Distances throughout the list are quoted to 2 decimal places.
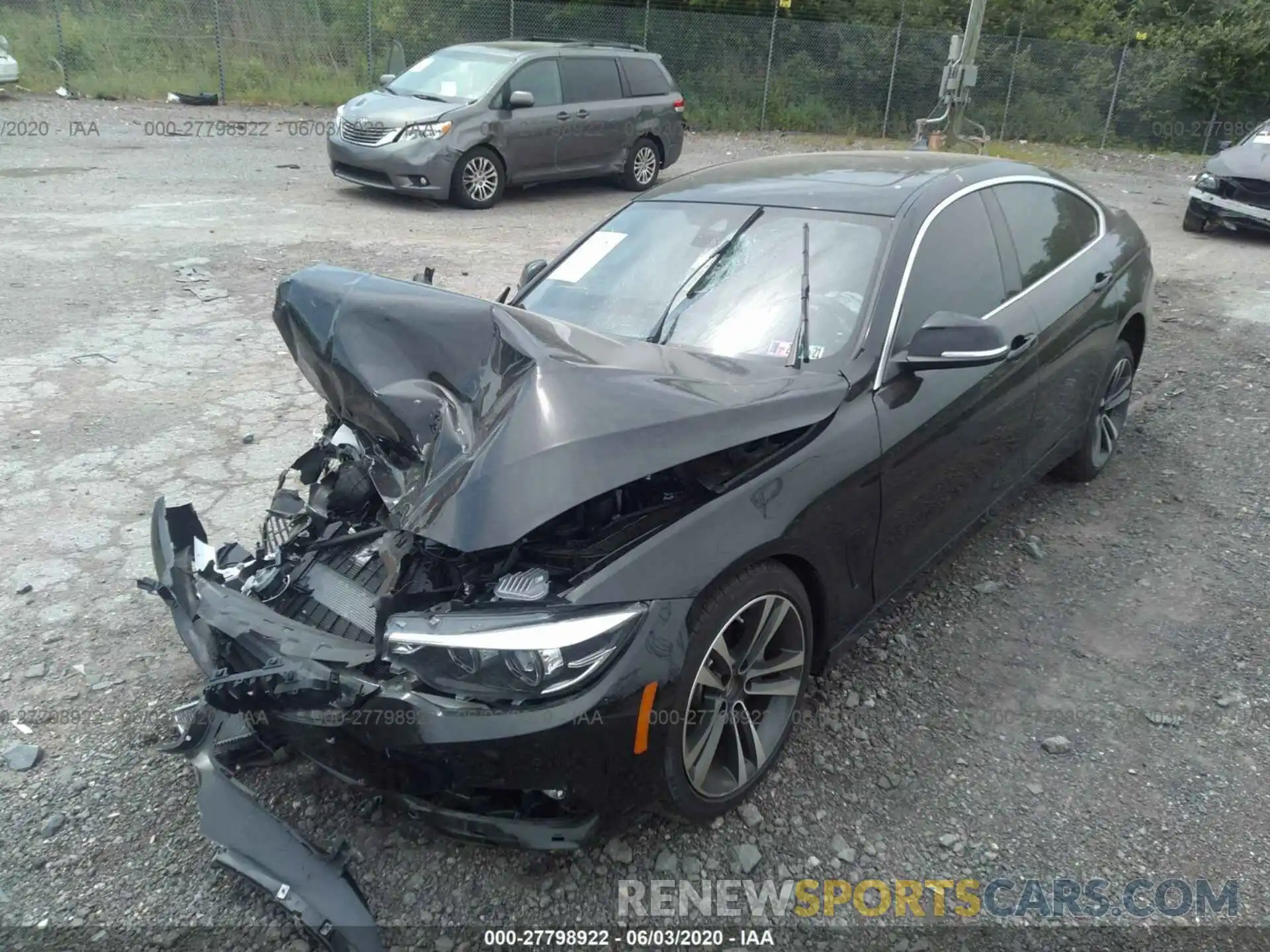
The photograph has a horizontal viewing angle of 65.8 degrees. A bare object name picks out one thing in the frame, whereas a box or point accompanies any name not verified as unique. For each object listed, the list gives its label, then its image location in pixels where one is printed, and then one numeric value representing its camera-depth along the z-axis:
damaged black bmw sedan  2.45
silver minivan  11.30
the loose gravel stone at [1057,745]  3.26
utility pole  15.65
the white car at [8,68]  16.50
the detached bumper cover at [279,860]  2.40
